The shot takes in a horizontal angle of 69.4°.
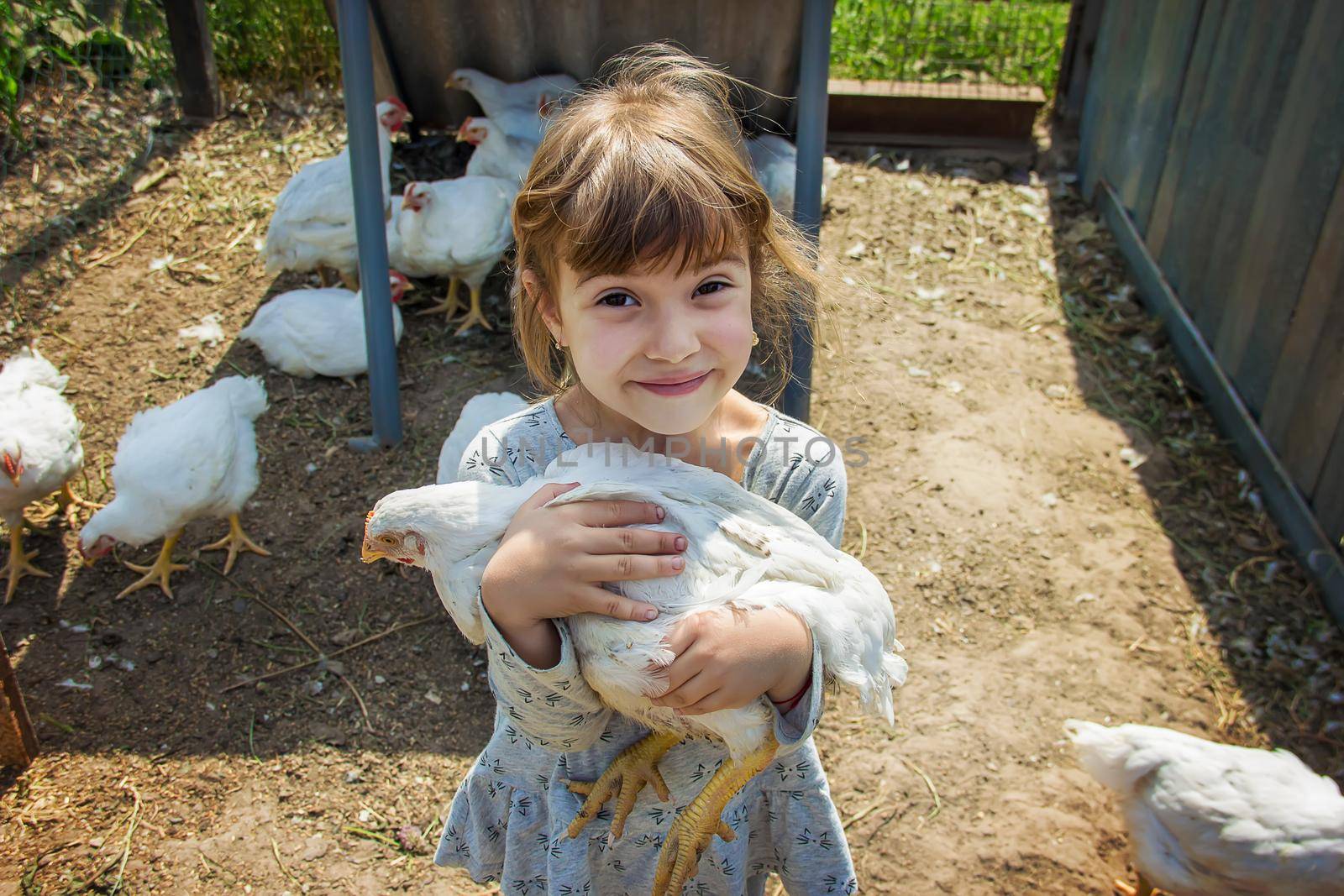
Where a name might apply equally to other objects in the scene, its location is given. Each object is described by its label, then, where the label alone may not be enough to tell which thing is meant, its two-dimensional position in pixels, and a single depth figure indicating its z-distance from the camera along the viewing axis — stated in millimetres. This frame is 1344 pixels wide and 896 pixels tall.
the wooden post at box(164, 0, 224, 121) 4824
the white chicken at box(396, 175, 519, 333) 4008
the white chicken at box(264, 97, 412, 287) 3992
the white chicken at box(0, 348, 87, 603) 2963
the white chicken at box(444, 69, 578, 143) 4094
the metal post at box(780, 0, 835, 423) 2996
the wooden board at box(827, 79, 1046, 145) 5402
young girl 1235
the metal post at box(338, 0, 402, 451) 3070
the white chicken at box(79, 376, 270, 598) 3000
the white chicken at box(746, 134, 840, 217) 4035
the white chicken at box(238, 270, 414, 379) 3760
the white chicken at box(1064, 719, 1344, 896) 2320
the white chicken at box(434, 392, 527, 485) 2938
